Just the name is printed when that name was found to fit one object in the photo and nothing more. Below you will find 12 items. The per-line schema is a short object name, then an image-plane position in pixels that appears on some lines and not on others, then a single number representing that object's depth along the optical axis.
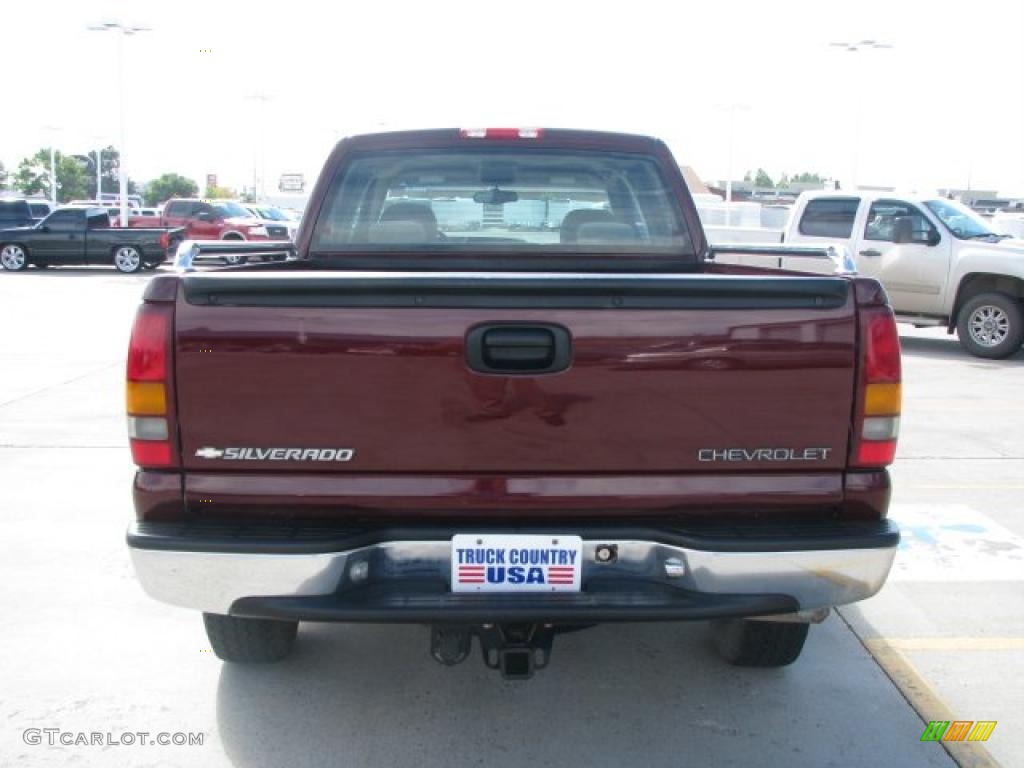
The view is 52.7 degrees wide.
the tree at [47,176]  89.75
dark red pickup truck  2.86
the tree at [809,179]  111.79
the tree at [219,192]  87.50
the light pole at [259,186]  69.93
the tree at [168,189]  94.20
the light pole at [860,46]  33.50
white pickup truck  12.07
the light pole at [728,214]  34.16
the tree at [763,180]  119.94
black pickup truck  25.06
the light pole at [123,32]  34.41
